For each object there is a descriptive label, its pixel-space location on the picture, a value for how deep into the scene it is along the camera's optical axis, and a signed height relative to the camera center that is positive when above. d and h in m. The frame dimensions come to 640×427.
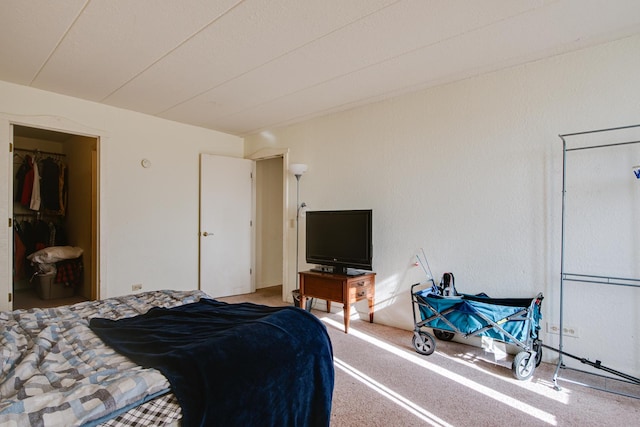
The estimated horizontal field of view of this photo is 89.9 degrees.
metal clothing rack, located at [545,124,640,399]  2.25 -0.52
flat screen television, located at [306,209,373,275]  3.46 -0.35
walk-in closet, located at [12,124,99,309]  4.59 -0.13
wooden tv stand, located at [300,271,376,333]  3.32 -0.85
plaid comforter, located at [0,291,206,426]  0.90 -0.59
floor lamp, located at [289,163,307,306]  4.26 +0.34
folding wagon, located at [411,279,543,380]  2.39 -0.87
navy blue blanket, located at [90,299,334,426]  1.11 -0.60
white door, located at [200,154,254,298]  4.76 -0.26
